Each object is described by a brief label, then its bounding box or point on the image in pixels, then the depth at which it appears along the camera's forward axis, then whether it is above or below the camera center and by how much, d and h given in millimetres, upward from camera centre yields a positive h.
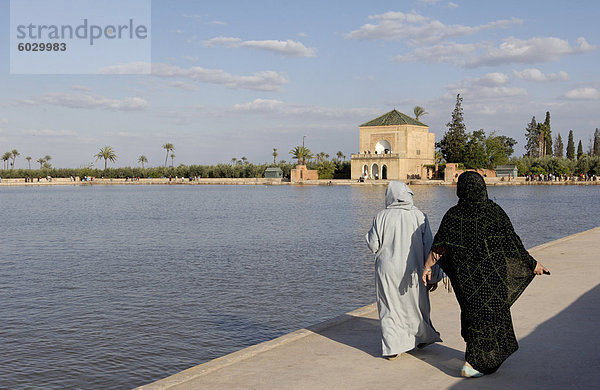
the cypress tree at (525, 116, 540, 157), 124212 +7545
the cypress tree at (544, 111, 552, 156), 110688 +7624
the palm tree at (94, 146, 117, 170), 136750 +5063
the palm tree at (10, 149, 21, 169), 157875 +6318
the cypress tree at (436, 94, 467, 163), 89625 +5528
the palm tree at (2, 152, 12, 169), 157875 +5542
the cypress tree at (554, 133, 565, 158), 129500 +6375
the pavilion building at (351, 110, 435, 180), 86250 +4096
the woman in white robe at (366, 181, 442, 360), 5340 -890
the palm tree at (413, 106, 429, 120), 103812 +11275
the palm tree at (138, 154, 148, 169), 159625 +4788
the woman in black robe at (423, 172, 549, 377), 4789 -745
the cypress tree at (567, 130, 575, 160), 114375 +5618
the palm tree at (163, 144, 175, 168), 145500 +7222
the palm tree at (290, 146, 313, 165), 104812 +4044
